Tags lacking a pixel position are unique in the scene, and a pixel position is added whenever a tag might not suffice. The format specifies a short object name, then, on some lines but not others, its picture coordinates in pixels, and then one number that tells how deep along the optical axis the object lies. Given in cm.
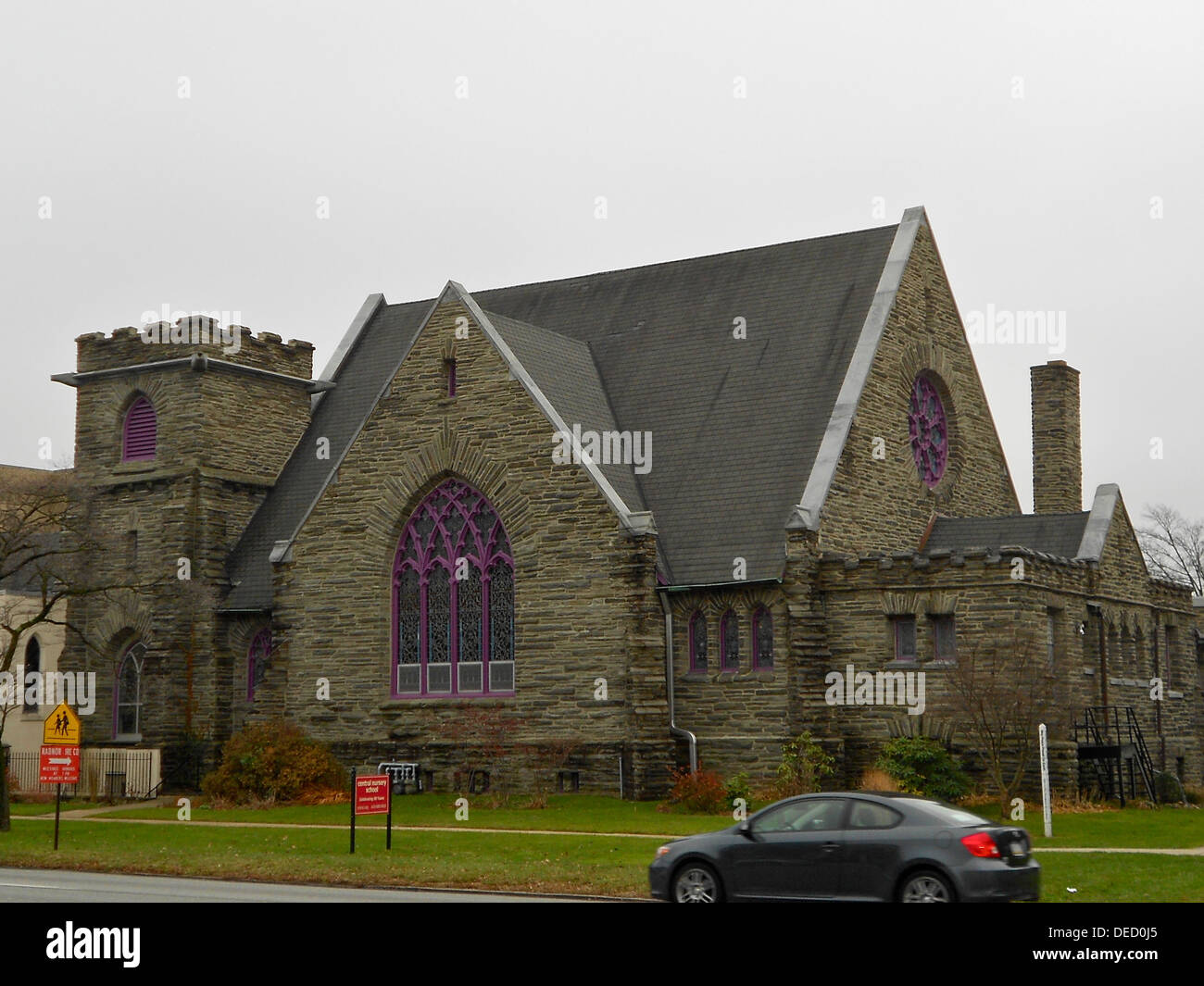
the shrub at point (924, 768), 3209
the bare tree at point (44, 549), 3353
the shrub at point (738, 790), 3200
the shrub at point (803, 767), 3259
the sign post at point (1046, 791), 2670
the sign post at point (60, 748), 2739
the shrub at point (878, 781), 3216
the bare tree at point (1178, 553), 8788
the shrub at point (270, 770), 3672
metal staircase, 3416
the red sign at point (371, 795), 2412
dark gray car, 1616
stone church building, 3459
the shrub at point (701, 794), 3186
